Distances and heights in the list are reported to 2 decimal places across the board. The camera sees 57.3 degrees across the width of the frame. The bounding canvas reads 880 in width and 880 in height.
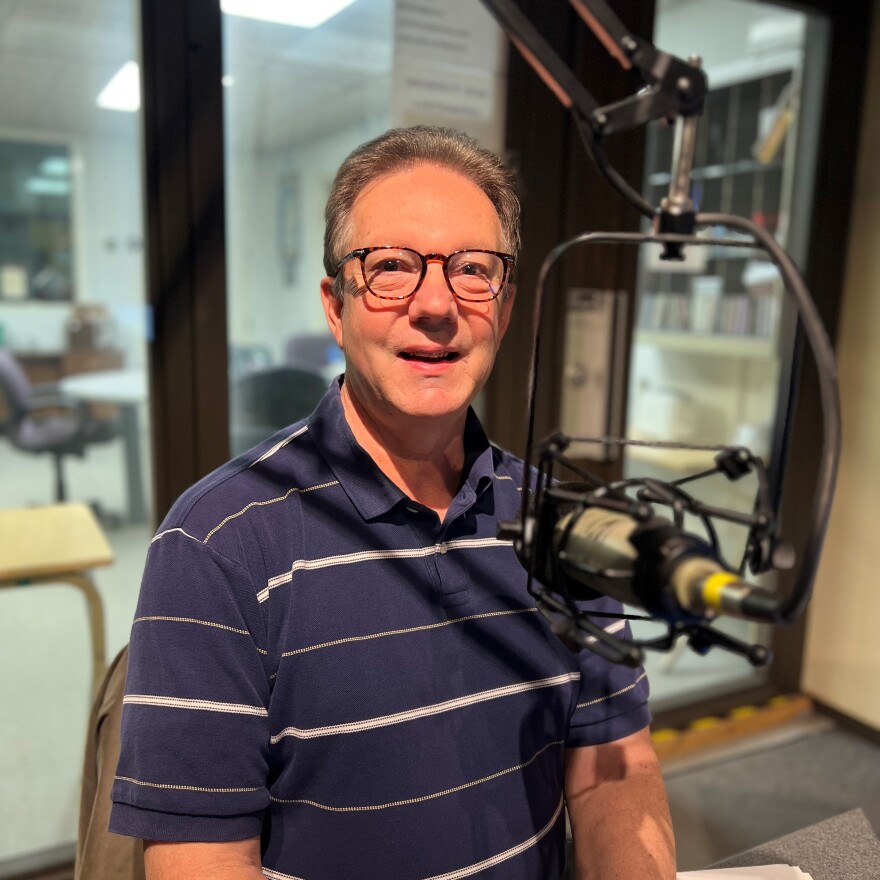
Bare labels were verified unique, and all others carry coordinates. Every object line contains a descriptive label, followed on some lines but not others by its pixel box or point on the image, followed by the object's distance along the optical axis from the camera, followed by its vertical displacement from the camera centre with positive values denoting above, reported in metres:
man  0.82 -0.37
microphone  0.37 -0.13
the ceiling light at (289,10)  1.74 +0.64
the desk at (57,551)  1.72 -0.56
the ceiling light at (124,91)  1.70 +0.45
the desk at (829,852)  0.90 -0.60
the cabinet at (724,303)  2.87 +0.06
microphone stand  0.43 +0.05
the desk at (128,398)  1.95 -0.25
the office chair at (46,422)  1.95 -0.31
